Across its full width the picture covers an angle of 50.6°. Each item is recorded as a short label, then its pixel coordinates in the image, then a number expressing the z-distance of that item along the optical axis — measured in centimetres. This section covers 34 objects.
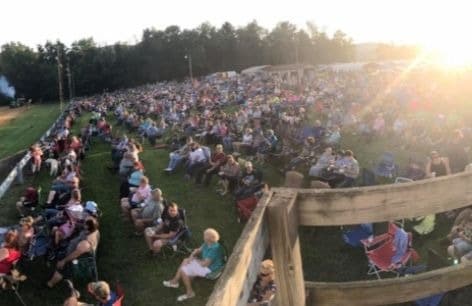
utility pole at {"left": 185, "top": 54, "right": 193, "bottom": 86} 7400
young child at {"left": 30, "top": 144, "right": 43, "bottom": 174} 1539
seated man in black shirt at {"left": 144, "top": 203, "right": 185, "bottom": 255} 812
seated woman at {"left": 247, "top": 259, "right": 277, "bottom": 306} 506
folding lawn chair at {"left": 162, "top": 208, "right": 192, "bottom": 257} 816
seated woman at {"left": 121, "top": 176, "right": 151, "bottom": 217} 980
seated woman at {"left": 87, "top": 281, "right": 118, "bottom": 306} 574
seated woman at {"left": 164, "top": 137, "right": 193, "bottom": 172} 1414
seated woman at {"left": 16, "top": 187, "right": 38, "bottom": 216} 1126
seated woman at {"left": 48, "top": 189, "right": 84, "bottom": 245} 822
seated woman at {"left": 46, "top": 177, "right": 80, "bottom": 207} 1026
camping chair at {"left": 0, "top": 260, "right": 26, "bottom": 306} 732
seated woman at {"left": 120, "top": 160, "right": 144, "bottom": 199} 1080
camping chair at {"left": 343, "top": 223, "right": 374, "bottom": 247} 759
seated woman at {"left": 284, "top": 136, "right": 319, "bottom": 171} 1182
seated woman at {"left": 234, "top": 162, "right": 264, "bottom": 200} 955
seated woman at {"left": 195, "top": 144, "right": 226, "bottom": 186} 1241
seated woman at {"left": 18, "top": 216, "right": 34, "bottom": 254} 820
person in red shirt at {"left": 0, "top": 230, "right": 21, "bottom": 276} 730
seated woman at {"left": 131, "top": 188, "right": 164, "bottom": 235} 880
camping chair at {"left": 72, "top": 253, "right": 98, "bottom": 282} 758
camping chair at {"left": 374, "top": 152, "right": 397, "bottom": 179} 1109
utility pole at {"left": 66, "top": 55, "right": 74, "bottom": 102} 6202
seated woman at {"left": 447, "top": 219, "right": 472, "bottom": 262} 617
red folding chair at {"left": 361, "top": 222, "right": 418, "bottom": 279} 664
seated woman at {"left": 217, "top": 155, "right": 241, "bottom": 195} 1116
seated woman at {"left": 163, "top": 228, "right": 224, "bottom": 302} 681
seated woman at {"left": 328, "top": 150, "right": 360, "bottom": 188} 998
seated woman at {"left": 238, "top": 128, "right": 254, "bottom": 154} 1498
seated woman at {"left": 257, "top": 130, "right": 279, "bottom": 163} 1395
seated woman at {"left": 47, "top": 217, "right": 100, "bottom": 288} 761
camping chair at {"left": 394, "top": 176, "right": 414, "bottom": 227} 771
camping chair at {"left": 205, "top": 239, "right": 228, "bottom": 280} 687
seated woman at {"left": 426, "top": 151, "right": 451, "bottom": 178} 948
